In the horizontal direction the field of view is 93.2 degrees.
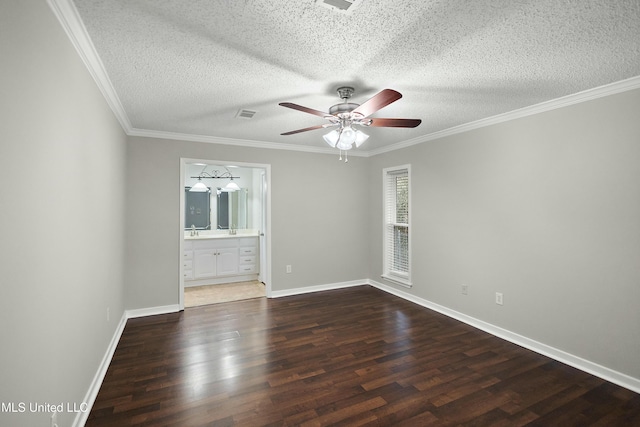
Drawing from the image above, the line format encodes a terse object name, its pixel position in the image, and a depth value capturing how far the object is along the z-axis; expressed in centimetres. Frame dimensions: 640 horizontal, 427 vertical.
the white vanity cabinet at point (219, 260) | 544
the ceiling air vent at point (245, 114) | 323
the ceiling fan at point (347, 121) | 244
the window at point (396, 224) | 495
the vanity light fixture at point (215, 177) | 619
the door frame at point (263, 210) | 424
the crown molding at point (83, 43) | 152
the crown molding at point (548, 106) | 246
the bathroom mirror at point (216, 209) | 618
